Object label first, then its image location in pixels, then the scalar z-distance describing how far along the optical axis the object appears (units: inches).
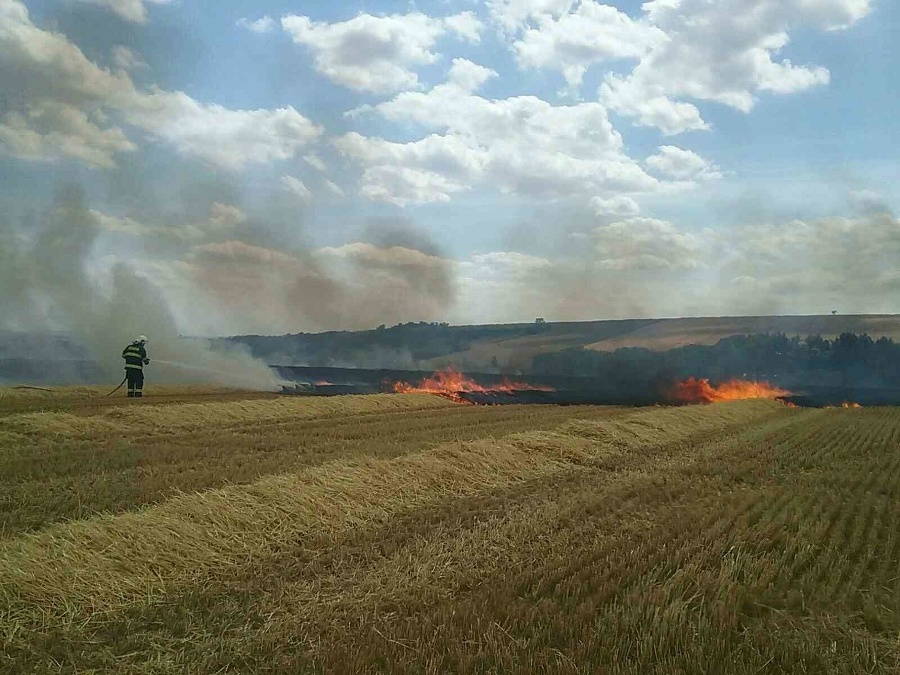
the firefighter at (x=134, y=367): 944.9
